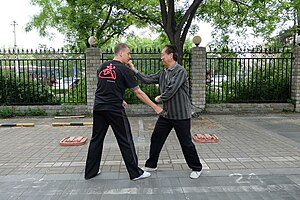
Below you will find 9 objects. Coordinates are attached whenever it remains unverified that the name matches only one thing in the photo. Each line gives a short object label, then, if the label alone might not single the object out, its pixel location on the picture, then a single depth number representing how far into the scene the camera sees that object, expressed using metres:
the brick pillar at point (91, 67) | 9.84
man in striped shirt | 4.04
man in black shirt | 3.95
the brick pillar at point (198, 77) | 9.88
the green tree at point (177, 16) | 9.35
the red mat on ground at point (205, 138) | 6.21
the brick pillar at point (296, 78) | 10.22
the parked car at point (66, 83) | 10.46
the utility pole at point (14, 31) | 39.90
